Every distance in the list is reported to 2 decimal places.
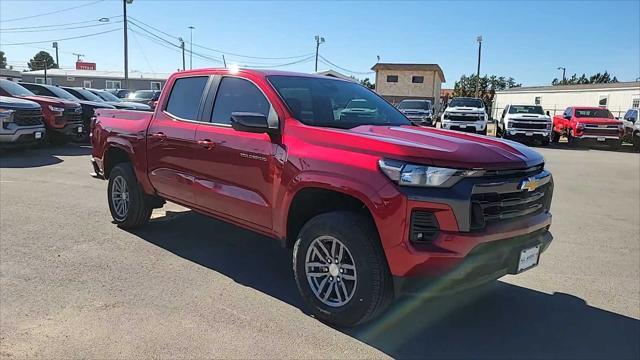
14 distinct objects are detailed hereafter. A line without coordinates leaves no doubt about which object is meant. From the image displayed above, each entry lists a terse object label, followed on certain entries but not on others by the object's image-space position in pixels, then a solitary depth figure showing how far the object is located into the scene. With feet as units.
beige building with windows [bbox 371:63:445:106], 180.62
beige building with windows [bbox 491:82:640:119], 120.57
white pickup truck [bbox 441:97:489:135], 71.56
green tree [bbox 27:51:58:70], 342.95
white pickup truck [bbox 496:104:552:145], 70.38
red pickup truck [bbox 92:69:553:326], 10.73
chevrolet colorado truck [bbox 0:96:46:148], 38.83
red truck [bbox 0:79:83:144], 45.27
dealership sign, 256.34
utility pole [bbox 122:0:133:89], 122.11
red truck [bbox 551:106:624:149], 70.64
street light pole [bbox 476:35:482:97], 176.96
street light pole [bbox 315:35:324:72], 214.69
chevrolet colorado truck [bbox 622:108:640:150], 72.33
